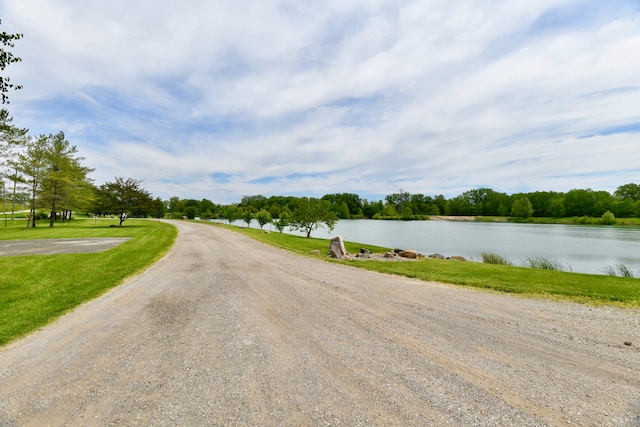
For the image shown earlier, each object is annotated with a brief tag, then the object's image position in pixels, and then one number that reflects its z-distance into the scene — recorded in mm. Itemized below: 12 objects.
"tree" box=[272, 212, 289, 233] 38394
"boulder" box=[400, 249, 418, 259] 15719
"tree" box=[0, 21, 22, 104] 6023
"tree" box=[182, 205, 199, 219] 98438
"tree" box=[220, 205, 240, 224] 56203
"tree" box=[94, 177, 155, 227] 35219
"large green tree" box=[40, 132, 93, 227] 29594
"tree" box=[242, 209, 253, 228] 48953
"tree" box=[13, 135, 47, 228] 28109
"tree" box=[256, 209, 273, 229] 48969
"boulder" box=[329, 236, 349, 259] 14695
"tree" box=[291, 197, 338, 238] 31453
